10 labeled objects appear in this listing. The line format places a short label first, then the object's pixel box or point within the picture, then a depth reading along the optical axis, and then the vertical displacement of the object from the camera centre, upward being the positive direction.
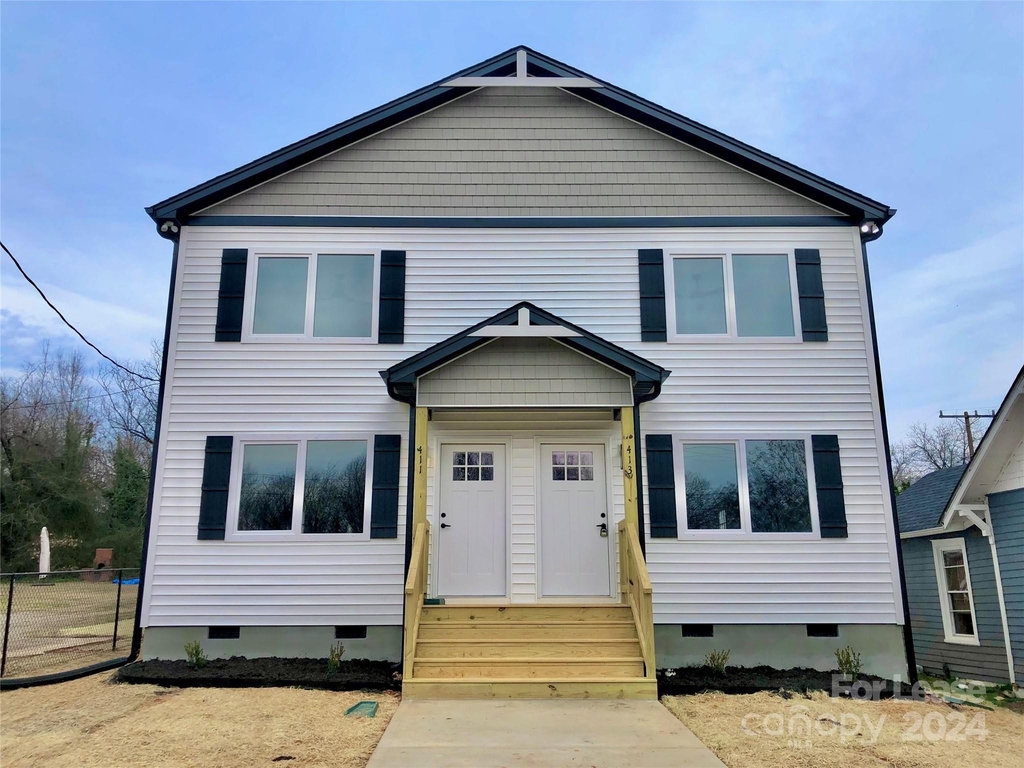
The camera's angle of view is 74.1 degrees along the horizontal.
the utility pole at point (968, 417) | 30.12 +5.04
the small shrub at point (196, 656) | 7.42 -1.35
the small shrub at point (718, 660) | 7.47 -1.41
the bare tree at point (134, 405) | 29.03 +5.47
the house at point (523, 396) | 7.69 +1.56
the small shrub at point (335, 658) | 7.29 -1.35
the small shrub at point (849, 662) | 7.54 -1.43
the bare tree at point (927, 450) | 40.69 +4.97
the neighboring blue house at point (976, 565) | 9.20 -0.51
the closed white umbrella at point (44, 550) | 17.11 -0.47
